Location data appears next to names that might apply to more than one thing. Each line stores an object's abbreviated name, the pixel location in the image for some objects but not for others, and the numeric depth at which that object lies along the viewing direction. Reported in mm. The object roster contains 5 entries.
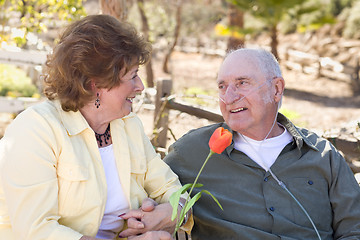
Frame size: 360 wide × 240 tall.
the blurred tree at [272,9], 14453
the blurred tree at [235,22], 14148
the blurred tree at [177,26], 12133
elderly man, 2471
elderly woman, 1863
